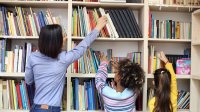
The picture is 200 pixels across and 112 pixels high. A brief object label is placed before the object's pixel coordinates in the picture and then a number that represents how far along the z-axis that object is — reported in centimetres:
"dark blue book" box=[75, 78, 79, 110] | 254
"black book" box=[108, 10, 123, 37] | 255
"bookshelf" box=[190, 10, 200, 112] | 265
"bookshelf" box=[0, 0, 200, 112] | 252
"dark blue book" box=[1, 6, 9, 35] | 252
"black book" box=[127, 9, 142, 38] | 257
